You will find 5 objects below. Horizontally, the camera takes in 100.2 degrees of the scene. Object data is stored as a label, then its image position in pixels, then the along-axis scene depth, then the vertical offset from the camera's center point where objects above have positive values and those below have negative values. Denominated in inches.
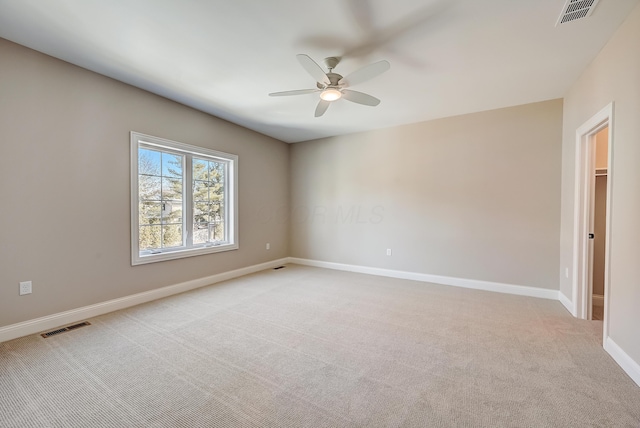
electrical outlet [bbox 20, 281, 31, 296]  98.6 -29.4
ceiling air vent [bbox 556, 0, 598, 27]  72.2 +57.4
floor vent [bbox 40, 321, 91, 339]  100.0 -46.9
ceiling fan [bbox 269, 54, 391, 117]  89.0 +48.6
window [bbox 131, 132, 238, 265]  135.6 +5.8
